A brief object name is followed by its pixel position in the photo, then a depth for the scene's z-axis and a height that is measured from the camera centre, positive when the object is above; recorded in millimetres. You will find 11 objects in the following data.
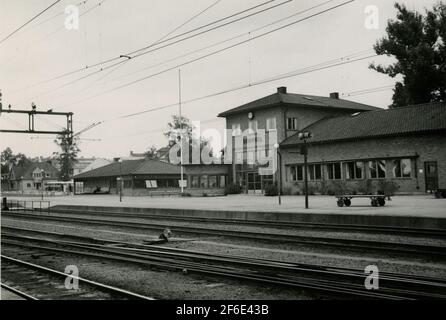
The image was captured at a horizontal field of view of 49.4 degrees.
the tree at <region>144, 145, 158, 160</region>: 100312 +7759
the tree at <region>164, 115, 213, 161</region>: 79500 +9218
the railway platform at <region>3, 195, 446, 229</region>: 16481 -1084
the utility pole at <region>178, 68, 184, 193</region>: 47488 +10284
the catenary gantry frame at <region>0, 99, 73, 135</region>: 23941 +3945
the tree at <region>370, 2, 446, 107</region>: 42656 +11547
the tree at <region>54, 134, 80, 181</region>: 103188 +7354
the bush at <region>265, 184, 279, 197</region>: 40438 -386
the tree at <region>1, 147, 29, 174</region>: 156125 +11932
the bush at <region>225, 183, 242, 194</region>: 47750 -167
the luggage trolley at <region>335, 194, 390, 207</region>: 21906 -731
